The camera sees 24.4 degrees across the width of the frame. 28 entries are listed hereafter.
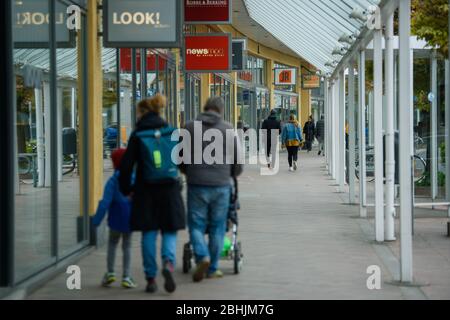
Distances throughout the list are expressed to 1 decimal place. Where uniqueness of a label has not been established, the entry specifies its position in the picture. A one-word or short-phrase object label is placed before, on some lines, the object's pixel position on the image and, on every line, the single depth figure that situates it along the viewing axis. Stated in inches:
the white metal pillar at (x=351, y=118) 676.1
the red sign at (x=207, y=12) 702.5
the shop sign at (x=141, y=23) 465.7
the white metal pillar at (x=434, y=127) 684.7
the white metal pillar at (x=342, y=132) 813.2
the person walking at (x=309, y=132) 1924.2
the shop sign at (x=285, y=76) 2023.9
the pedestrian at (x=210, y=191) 377.7
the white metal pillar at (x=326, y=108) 1190.9
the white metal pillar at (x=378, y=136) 509.7
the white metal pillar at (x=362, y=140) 601.0
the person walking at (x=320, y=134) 1808.6
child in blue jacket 360.2
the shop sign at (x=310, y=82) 2329.6
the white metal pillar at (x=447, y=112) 605.8
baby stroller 394.0
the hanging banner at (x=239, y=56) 1162.0
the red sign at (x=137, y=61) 593.0
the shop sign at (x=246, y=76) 1713.3
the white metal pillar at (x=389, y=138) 458.4
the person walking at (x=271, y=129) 1242.5
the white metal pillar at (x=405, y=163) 375.2
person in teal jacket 1203.2
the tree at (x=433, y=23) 629.3
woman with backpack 347.6
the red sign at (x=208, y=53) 788.6
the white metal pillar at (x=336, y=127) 949.9
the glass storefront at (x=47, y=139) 361.7
